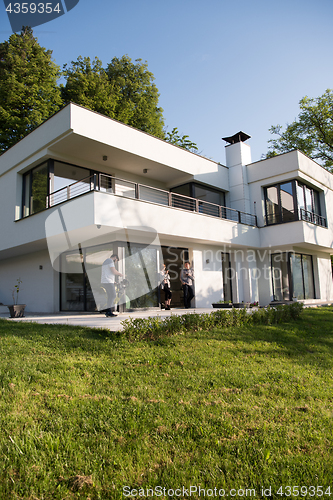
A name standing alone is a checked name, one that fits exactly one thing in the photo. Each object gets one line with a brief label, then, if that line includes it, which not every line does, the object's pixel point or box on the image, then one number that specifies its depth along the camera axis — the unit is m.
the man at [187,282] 13.29
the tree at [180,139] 28.31
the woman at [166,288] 12.63
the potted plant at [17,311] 11.35
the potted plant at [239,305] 14.20
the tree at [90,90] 23.42
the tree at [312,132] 26.11
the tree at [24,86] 21.59
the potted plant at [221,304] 13.93
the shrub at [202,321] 6.44
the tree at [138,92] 26.36
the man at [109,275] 9.51
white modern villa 11.68
